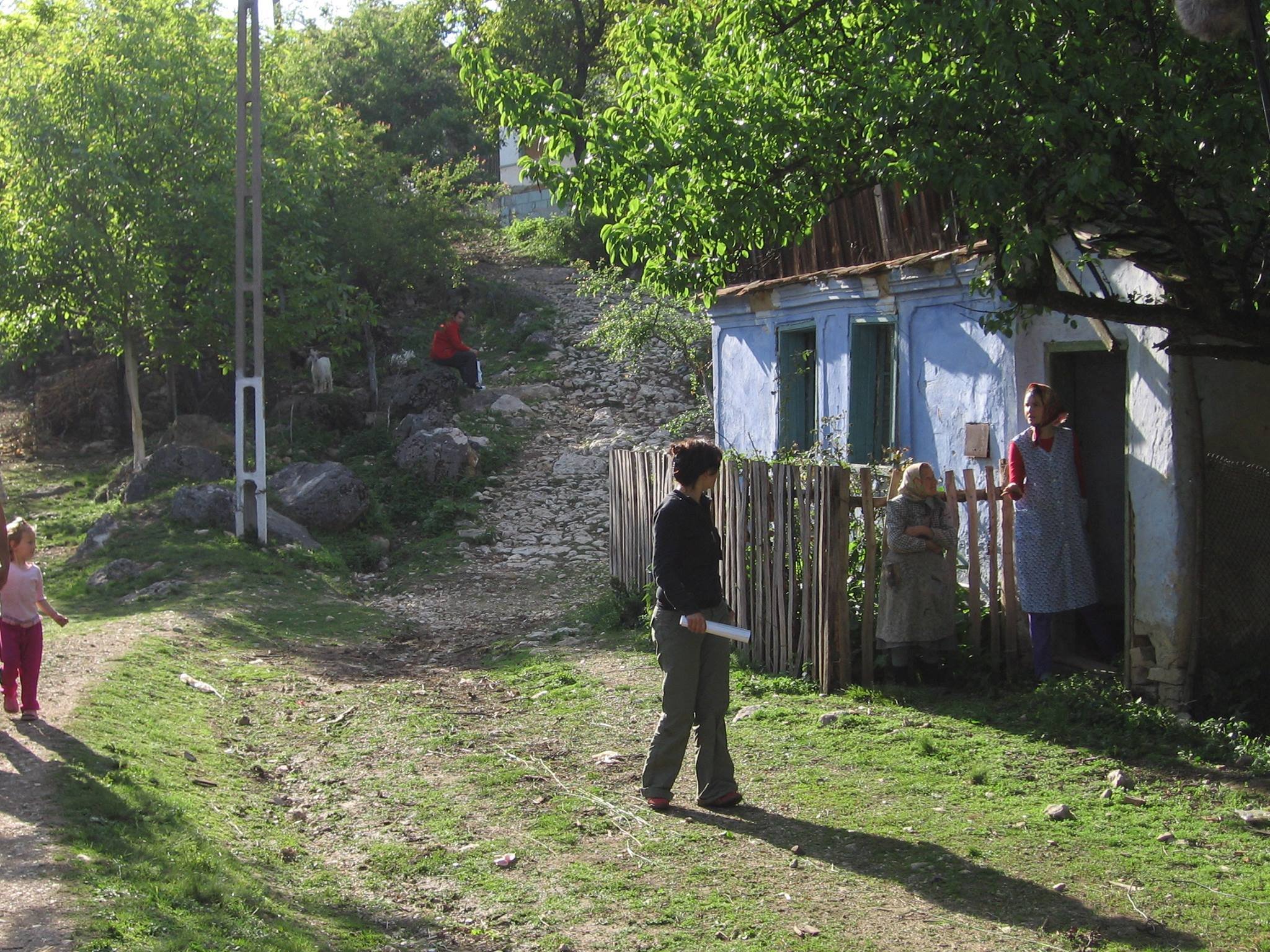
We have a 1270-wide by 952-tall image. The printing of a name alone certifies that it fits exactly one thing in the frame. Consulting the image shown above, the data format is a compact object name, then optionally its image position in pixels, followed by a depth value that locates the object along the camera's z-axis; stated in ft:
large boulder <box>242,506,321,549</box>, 48.24
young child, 22.04
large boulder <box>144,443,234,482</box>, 56.13
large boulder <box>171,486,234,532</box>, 49.19
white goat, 74.02
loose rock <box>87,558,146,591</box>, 43.34
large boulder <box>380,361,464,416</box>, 69.96
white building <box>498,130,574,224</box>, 134.92
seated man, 71.97
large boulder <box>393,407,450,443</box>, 63.82
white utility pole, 47.39
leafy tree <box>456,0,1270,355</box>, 19.12
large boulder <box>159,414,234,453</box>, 67.00
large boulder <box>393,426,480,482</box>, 58.34
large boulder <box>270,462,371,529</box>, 52.75
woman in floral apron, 24.88
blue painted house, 22.81
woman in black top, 19.10
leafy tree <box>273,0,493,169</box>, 117.70
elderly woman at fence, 25.35
